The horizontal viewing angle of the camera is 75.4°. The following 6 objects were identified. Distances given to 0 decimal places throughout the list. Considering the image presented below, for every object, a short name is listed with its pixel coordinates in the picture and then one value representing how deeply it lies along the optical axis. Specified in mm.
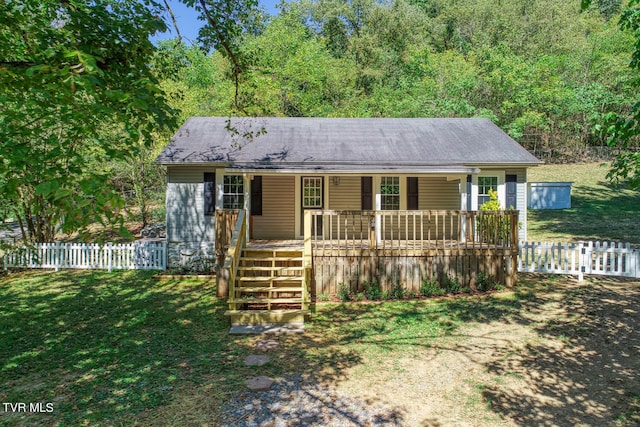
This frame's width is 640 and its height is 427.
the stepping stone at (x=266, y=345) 6750
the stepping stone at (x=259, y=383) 5312
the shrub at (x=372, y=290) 9547
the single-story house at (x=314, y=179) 12156
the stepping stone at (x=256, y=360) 6121
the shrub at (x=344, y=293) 9516
